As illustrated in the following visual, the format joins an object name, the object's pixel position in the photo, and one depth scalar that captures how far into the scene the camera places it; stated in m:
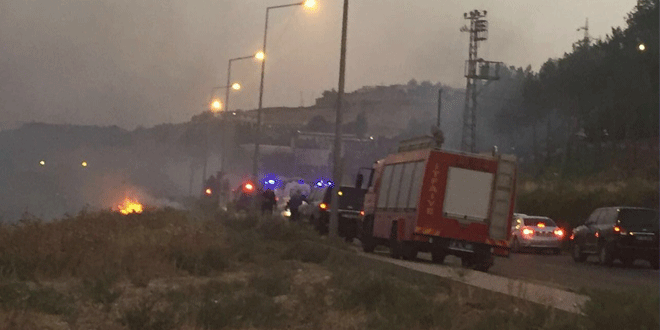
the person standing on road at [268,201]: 48.66
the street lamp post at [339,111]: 32.55
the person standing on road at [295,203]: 47.81
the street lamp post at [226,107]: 67.64
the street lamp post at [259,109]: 53.88
